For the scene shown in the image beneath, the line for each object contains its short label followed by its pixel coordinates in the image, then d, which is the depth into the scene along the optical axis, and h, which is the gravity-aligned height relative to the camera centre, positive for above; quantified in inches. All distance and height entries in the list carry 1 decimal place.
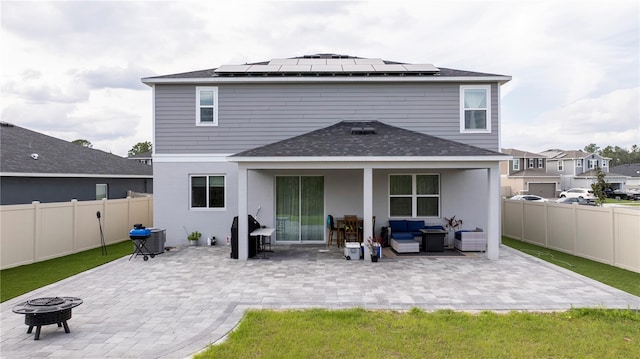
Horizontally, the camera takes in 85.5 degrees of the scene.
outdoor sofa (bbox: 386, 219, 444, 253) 413.4 -63.4
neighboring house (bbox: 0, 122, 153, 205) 530.9 +21.8
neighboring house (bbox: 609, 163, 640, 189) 1950.1 +70.9
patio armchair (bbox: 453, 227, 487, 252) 426.6 -70.2
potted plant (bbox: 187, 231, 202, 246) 473.4 -74.2
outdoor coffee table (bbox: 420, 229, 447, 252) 425.1 -68.9
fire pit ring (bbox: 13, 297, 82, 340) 190.5 -71.5
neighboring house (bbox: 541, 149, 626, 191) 1807.3 +85.1
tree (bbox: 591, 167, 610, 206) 952.5 -12.2
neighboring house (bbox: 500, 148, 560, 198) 1560.0 +27.8
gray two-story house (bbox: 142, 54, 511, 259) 477.4 +66.7
